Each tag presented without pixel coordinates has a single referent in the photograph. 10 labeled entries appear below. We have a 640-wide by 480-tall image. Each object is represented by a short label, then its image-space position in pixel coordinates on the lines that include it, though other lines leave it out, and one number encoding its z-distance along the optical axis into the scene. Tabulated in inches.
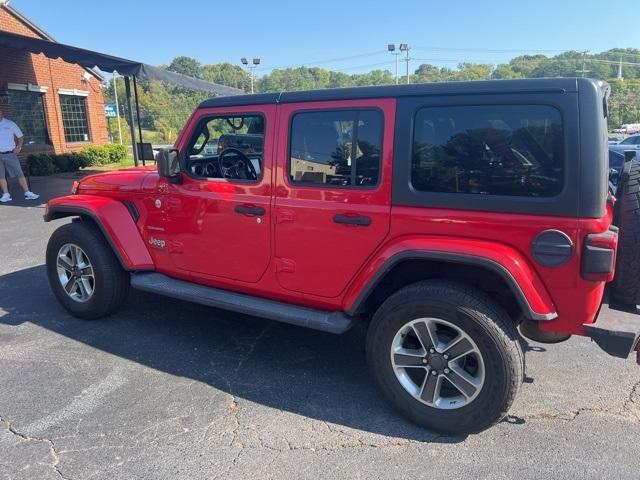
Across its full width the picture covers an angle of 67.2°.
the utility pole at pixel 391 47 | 1769.2
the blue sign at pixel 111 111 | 1212.5
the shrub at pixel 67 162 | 607.2
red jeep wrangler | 95.3
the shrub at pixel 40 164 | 572.1
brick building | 571.5
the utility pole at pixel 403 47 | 1903.5
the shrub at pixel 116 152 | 736.3
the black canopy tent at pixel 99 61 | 426.0
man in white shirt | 385.7
